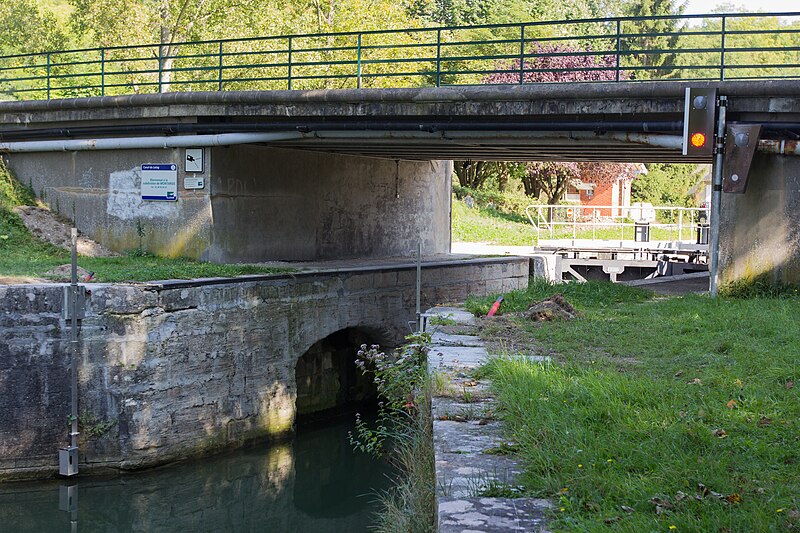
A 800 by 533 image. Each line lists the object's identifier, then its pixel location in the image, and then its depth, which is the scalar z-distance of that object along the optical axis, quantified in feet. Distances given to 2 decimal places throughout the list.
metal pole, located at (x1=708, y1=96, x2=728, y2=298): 46.98
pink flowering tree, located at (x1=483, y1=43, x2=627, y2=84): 128.67
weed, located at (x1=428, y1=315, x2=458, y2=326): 39.60
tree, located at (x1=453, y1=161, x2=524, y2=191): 160.76
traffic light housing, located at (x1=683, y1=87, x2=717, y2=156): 46.75
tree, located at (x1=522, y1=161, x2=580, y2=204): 154.92
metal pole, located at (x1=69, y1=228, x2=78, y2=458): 43.83
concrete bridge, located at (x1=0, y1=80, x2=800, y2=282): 48.11
